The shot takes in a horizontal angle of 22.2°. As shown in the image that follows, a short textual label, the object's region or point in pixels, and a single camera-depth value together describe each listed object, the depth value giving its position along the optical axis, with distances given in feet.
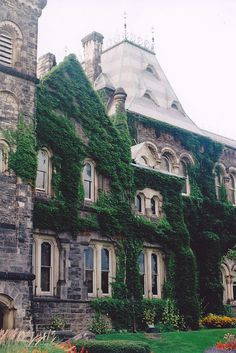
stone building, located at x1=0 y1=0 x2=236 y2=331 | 75.36
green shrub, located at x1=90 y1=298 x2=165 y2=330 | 87.76
